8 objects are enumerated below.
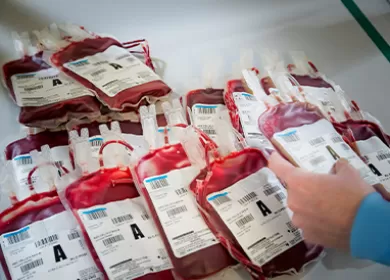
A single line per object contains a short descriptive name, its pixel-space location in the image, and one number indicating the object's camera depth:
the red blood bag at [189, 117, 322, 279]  0.62
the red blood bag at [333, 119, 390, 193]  0.75
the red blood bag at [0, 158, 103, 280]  0.59
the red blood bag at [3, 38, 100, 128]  0.78
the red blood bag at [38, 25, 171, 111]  0.82
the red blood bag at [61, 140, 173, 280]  0.60
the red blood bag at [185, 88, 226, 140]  0.80
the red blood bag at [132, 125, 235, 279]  0.62
